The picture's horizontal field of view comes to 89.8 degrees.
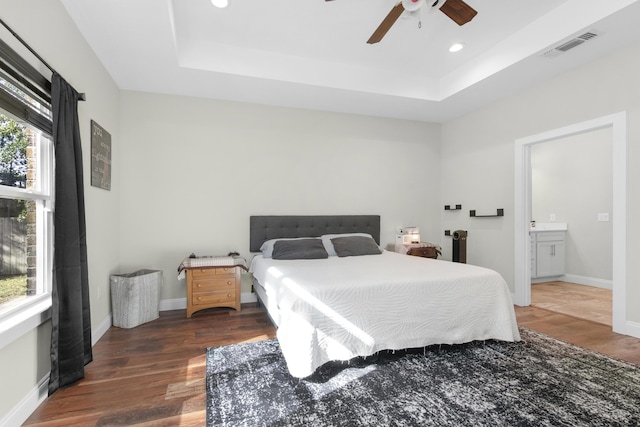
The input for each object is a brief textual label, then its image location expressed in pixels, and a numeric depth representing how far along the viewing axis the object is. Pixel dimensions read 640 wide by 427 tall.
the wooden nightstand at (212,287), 3.66
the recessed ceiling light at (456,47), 3.49
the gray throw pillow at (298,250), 3.77
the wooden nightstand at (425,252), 4.55
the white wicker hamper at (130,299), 3.31
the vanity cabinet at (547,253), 5.30
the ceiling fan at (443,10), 2.34
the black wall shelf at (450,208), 5.01
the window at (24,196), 1.77
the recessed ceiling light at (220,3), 2.72
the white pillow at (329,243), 4.21
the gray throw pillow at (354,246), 4.04
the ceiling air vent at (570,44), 2.84
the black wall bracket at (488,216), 4.30
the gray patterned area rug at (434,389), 1.78
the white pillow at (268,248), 3.95
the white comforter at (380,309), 2.23
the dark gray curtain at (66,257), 2.08
